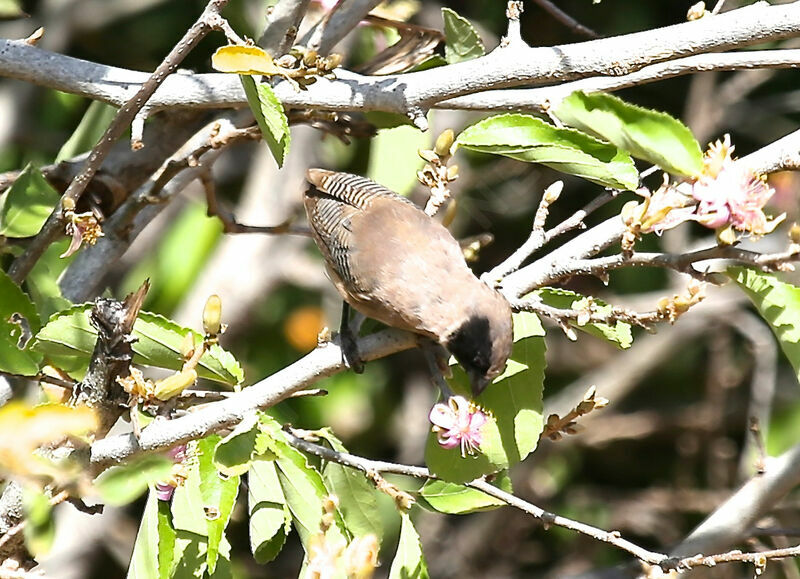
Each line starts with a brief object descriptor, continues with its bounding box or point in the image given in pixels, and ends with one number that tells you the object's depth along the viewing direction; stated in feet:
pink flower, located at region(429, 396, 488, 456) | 14.34
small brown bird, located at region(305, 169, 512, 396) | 15.46
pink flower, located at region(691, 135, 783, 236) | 12.42
